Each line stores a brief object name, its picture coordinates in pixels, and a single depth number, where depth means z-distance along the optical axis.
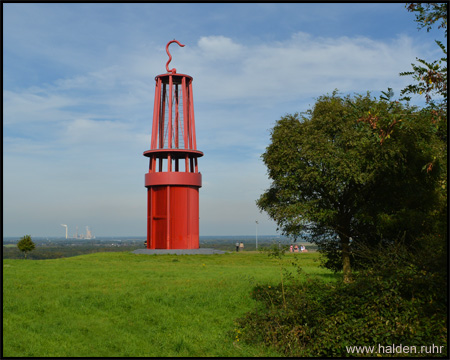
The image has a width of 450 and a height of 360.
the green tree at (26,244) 41.75
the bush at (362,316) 11.77
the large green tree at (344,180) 18.14
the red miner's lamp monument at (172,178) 49.31
